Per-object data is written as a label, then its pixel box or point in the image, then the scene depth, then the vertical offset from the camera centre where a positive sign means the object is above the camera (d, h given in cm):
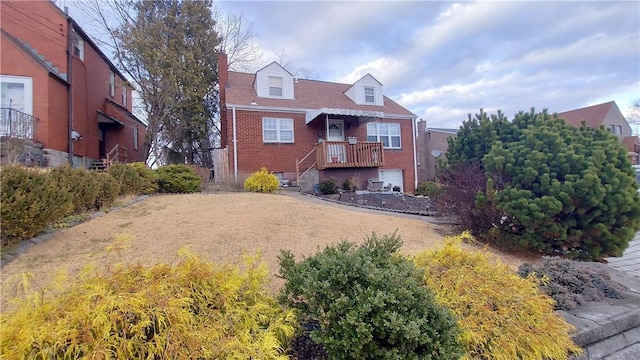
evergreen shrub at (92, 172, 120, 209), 707 +15
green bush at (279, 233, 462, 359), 176 -75
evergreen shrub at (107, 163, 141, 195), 852 +52
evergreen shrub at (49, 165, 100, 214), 549 +25
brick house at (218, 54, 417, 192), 1488 +312
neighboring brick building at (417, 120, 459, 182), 2608 +370
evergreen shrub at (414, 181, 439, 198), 707 -10
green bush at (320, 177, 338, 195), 1333 +9
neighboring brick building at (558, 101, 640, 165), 3438 +720
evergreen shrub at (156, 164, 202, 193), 1093 +51
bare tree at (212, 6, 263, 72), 2162 +1083
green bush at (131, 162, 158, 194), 988 +52
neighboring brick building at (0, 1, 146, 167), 1123 +458
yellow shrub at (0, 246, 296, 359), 151 -67
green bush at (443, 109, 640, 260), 501 -18
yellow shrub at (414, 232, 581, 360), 212 -96
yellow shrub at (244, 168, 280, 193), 1212 +33
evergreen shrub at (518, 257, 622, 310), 301 -106
